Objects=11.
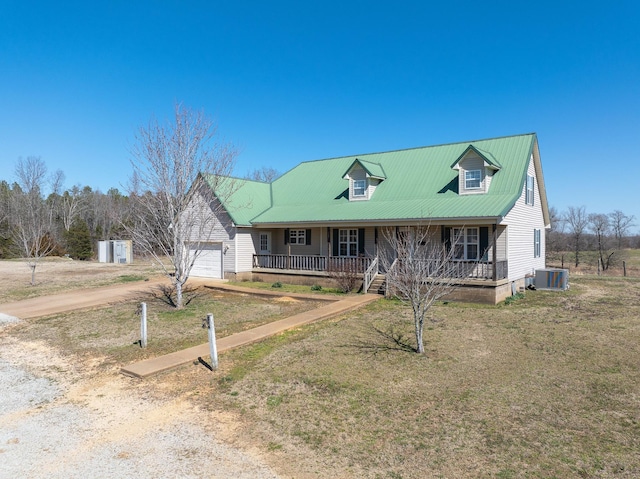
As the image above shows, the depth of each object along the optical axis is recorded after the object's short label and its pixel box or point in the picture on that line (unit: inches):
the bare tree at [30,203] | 1975.8
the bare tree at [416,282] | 356.2
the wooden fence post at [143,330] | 384.4
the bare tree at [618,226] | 2244.1
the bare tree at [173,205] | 565.0
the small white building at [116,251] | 1630.2
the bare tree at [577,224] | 1730.4
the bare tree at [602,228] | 1521.2
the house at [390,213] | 687.1
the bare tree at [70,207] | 2456.7
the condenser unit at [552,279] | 766.5
